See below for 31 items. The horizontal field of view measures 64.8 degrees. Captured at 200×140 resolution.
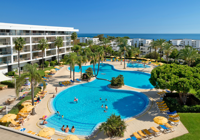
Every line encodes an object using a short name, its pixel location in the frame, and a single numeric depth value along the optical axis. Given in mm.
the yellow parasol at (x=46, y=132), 14906
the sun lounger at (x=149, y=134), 15680
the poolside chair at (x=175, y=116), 18562
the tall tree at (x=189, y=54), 41875
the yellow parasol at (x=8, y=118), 17500
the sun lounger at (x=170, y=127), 16906
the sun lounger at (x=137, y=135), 15438
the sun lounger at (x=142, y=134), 15547
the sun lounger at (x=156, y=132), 16125
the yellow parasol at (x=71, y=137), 14109
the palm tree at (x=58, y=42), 50000
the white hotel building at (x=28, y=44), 37375
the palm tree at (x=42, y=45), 44144
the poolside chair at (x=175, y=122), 18009
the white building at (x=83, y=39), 126131
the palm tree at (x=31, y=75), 19344
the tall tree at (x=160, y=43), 56894
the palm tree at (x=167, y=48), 53047
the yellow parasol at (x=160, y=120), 17016
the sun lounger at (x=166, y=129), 16703
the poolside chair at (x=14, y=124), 17778
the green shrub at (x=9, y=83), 30664
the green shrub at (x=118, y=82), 32094
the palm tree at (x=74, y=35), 61966
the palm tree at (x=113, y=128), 15781
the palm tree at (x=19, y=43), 35219
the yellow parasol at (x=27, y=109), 19359
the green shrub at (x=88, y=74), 36662
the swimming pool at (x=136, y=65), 54875
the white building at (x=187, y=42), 96938
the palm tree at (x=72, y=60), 34312
